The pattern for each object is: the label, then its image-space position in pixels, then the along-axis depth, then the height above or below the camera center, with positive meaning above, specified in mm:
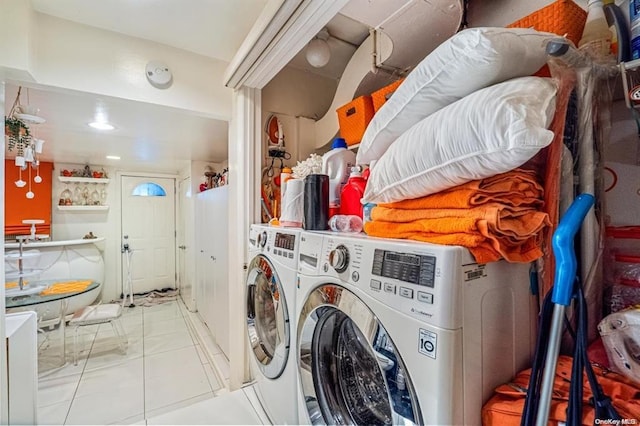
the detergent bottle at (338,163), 1353 +261
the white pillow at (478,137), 496 +156
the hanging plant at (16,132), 1594 +528
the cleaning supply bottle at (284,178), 1502 +215
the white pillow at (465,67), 562 +330
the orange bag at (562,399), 513 -378
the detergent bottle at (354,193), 1196 +97
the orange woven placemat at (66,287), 2629 -725
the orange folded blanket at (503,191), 594 +50
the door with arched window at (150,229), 4531 -226
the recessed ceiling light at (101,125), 2240 +770
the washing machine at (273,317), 1087 -495
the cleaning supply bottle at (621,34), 614 +410
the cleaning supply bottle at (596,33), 691 +473
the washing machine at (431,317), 548 -240
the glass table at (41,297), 2396 -738
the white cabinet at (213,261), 2402 -474
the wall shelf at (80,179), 3954 +555
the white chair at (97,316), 2625 -990
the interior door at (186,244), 3887 -455
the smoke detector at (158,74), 1526 +804
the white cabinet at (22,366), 1335 -768
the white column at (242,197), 1750 +120
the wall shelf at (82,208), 3982 +128
